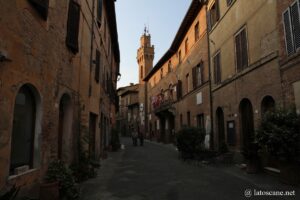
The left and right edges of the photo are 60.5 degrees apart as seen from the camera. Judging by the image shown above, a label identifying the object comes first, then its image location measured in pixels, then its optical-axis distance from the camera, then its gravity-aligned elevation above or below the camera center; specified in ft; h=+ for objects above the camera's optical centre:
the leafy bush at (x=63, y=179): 18.52 -3.19
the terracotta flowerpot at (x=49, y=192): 16.55 -3.62
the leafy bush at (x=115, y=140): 60.44 -1.19
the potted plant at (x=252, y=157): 29.25 -2.61
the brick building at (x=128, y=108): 157.17 +17.33
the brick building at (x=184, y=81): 53.88 +14.82
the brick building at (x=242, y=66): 29.78 +9.43
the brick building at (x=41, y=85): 14.10 +3.69
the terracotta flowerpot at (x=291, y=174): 22.84 -3.53
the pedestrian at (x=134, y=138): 81.73 -1.10
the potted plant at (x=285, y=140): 22.35 -0.51
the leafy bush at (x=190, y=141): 42.39 -1.05
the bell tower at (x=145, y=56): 151.12 +46.57
